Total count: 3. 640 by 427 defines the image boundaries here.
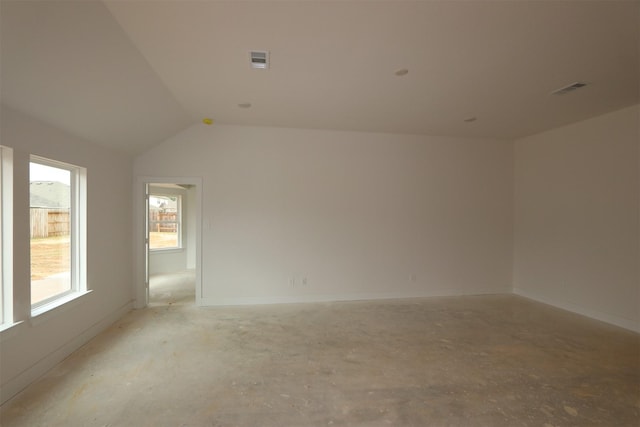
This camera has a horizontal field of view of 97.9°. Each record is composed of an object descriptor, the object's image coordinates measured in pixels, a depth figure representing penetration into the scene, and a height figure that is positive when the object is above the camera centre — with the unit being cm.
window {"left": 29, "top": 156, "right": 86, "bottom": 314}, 245 -15
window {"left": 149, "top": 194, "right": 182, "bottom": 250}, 689 -15
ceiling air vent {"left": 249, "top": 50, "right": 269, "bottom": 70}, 228 +133
